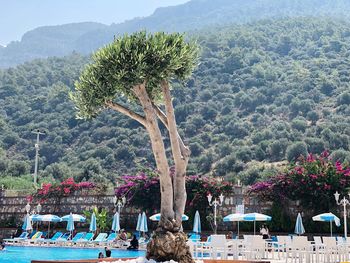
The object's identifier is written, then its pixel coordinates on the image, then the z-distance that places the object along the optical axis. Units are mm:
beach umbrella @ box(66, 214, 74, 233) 28281
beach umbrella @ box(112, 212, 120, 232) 27406
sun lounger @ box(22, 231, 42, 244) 28103
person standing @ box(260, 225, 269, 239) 21703
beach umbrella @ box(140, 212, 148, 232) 26406
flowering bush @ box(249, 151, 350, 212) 25297
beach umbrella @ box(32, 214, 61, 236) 29828
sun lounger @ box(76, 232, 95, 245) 26719
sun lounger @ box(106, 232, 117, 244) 26347
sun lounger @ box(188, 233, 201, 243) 23859
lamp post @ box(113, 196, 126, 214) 29747
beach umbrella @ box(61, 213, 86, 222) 29250
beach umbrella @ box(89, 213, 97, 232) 27930
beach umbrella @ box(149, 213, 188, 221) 25231
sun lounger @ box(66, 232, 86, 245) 27038
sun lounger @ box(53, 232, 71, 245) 27344
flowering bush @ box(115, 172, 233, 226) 28484
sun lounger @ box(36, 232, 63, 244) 27562
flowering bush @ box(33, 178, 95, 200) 32906
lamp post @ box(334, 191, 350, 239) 21323
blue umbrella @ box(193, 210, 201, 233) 25266
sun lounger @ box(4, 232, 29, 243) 28809
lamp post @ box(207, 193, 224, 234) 26094
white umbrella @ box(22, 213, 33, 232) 29297
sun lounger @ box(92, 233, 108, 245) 26425
